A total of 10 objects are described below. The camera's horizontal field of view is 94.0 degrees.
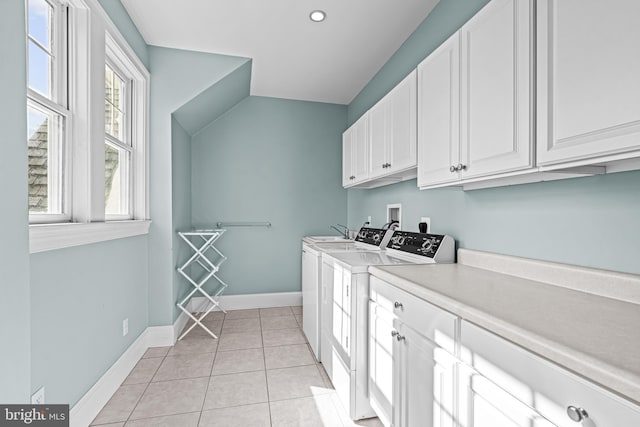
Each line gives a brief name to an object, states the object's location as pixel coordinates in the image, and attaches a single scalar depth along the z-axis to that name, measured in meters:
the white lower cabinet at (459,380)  0.66
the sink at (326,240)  3.22
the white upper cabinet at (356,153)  2.74
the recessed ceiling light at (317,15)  2.24
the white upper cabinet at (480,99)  1.15
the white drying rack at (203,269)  3.50
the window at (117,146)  2.26
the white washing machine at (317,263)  2.50
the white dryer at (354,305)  1.76
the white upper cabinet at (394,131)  1.97
